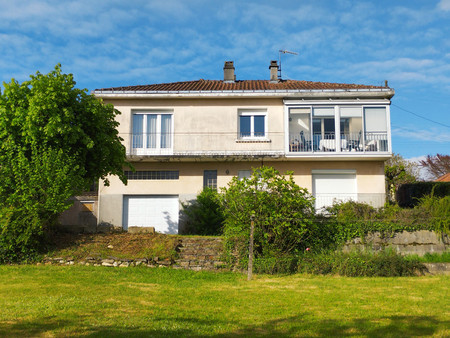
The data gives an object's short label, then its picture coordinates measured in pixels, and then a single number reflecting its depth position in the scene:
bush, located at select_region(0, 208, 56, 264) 14.65
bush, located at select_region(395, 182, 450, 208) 22.98
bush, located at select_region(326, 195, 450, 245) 16.70
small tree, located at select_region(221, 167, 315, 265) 14.72
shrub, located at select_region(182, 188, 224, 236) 20.61
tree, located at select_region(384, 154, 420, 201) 25.95
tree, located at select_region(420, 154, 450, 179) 45.97
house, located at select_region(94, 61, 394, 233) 21.73
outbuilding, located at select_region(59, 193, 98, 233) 25.19
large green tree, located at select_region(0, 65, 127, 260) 14.91
